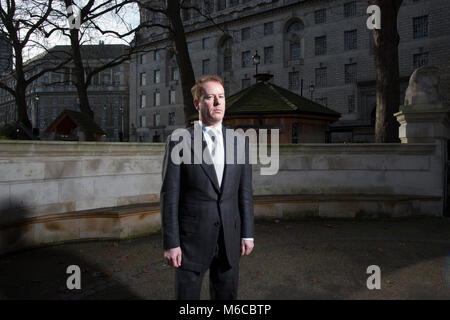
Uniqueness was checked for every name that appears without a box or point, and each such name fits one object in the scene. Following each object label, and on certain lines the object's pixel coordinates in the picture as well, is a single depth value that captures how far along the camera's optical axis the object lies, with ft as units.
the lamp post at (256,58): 44.71
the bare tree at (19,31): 55.77
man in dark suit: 8.54
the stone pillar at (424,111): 25.20
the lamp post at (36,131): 50.23
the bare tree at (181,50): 41.70
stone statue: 25.41
